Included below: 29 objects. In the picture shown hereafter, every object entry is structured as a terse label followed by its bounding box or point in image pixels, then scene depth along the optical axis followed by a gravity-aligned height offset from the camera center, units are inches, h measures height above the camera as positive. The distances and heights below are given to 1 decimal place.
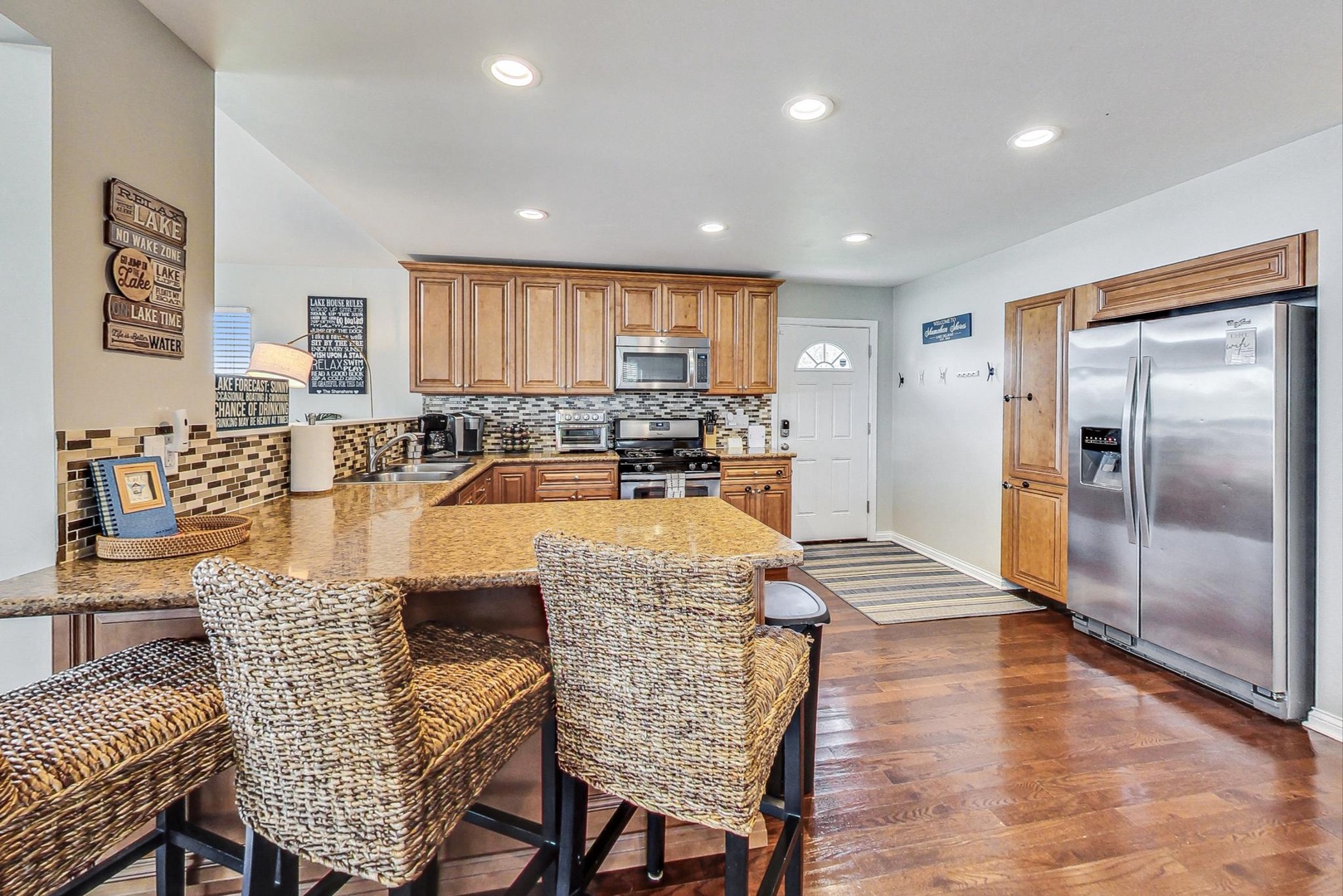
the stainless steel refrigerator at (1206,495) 92.5 -8.9
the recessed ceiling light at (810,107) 82.3 +47.2
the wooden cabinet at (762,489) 175.6 -13.2
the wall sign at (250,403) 87.0 +6.4
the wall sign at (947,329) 174.7 +34.8
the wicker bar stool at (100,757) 31.4 -18.2
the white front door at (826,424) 206.4 +6.8
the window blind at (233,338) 192.5 +34.1
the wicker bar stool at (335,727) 34.2 -17.4
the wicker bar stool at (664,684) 38.6 -16.6
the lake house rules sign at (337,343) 195.3 +32.7
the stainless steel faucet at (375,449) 121.0 -1.2
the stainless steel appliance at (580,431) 184.9 +4.1
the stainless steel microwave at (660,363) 175.0 +23.8
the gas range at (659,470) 168.2 -7.2
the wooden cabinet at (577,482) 165.9 -10.6
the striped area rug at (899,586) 144.0 -38.6
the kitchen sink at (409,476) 124.4 -6.9
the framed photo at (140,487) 56.8 -4.2
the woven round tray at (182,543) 54.5 -9.3
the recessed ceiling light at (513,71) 74.3 +47.2
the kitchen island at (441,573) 47.8 -10.8
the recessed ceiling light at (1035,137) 90.9 +47.6
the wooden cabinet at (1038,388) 137.7 +13.5
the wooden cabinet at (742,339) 181.2 +31.8
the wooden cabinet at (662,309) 175.0 +39.6
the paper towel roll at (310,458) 96.1 -2.4
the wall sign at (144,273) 58.4 +17.6
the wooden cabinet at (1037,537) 137.6 -22.5
